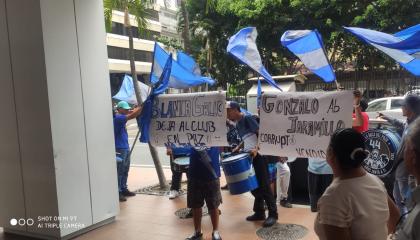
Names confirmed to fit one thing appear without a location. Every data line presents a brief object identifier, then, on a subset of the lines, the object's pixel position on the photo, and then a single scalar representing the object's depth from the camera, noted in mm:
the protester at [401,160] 4703
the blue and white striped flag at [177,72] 5898
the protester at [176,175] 7391
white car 13828
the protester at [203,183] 4840
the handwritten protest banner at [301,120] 4223
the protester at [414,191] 1635
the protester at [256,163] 5426
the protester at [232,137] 6570
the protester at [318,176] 5430
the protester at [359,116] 4873
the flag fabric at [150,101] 5496
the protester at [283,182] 6336
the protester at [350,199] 2041
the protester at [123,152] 7621
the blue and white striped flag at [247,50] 4948
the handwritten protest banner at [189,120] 4977
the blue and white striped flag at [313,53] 4551
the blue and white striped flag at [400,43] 4230
